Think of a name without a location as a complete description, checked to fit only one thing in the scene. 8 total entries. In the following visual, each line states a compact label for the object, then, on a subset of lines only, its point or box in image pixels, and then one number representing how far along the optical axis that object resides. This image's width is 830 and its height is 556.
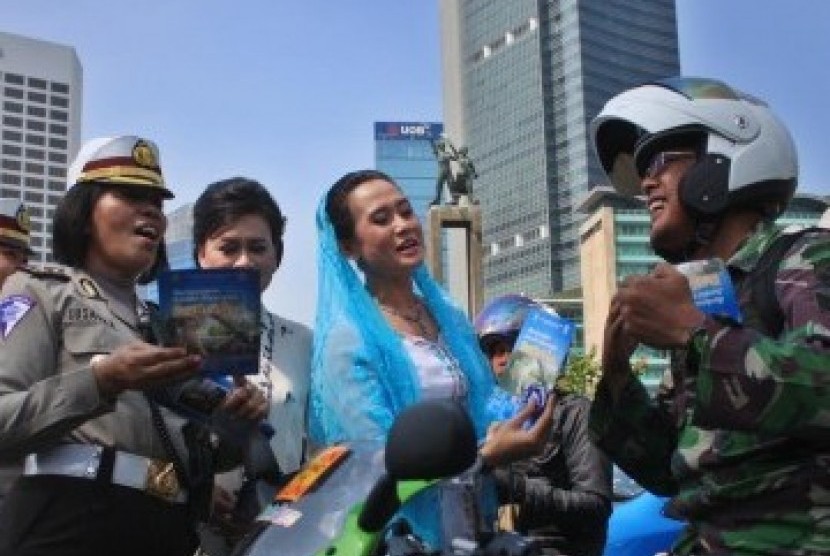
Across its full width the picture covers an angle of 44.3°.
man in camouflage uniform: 1.91
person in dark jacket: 4.21
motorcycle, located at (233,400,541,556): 1.72
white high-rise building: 72.94
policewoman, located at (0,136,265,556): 2.47
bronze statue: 17.84
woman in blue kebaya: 2.94
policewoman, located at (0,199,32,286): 4.79
